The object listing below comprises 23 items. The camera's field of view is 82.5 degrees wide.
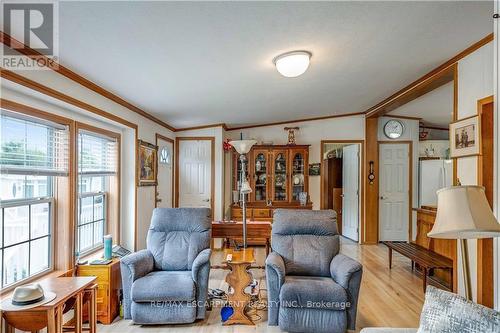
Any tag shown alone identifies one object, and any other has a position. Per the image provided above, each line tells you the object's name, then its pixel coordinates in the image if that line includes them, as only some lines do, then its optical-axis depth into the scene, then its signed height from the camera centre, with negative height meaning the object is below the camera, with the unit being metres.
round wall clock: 5.69 +0.77
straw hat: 1.72 -0.82
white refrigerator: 5.32 -0.20
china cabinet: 5.64 -0.12
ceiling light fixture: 2.39 +0.90
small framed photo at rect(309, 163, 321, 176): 5.91 -0.06
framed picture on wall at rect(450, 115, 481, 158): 2.58 +0.29
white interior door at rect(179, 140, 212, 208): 5.50 -0.11
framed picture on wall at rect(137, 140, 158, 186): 3.94 +0.06
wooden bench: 3.25 -1.13
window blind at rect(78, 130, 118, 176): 2.90 +0.15
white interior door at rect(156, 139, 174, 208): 4.86 -0.12
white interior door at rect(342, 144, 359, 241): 5.88 -0.52
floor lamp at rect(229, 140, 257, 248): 3.38 +0.26
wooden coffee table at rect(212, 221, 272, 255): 3.59 -0.80
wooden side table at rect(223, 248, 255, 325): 2.65 -1.10
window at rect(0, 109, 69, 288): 2.06 -0.18
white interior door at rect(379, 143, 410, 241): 5.68 -0.56
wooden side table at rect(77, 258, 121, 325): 2.63 -1.13
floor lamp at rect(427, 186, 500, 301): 1.51 -0.26
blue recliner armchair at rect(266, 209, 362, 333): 2.38 -1.01
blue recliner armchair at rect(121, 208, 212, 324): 2.51 -1.03
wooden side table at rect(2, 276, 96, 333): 1.70 -0.90
